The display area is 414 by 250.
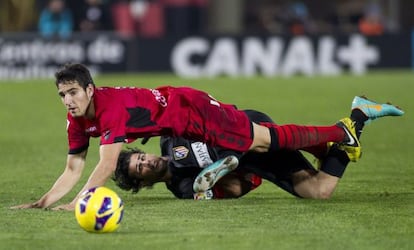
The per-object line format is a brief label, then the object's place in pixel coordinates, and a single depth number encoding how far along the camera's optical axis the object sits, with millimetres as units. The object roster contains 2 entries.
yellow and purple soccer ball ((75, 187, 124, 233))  17000
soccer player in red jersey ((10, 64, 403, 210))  18453
